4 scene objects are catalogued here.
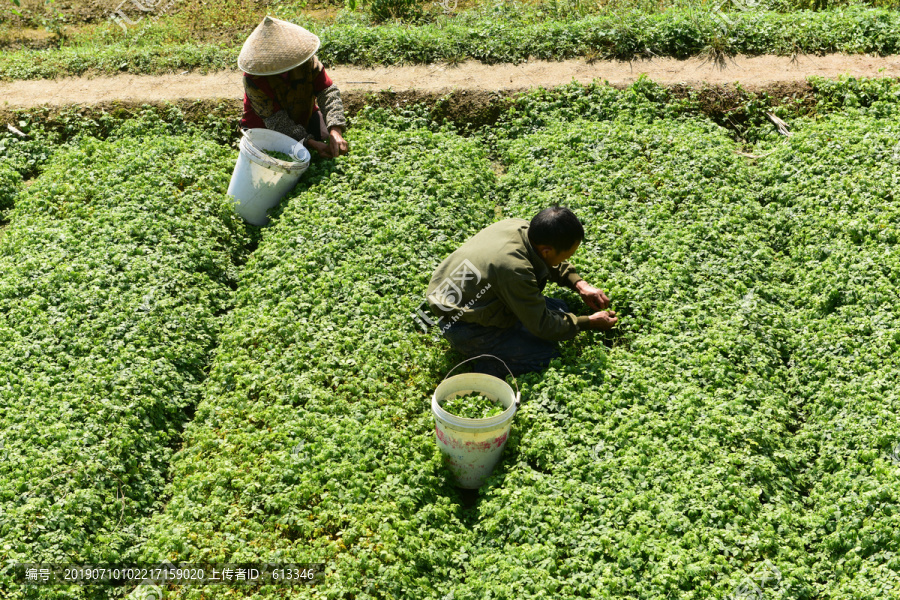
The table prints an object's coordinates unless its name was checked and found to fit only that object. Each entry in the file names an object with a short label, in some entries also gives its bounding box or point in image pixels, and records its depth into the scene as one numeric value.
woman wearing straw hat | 8.30
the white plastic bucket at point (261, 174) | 8.22
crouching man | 5.90
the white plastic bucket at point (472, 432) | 5.40
